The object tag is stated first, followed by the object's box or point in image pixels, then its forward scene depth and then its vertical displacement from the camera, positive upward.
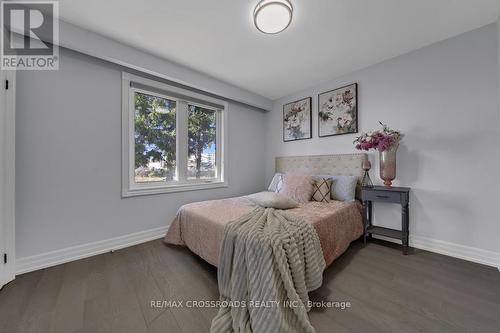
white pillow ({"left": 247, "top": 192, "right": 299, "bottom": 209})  2.01 -0.38
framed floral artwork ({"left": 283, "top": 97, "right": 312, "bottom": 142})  3.29 +0.88
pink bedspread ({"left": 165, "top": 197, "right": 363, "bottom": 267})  1.68 -0.58
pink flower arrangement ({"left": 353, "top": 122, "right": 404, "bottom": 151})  2.21 +0.32
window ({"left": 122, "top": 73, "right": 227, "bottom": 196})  2.43 +0.43
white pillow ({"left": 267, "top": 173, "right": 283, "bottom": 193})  2.98 -0.28
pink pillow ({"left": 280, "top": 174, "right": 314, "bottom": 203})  2.52 -0.30
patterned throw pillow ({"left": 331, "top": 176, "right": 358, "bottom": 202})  2.46 -0.29
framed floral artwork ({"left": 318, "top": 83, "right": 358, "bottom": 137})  2.75 +0.87
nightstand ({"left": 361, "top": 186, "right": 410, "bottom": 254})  2.10 -0.42
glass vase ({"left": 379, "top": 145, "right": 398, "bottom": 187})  2.26 +0.06
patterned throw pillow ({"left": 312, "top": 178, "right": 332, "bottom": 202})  2.49 -0.32
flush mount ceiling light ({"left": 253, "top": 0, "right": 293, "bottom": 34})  1.57 +1.35
